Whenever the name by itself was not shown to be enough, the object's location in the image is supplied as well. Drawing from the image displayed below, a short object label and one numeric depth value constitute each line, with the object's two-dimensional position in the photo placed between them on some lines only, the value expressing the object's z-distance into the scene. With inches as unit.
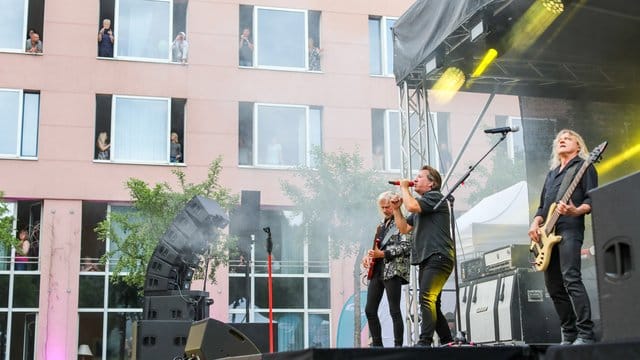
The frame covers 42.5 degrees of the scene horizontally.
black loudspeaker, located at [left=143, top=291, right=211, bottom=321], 362.3
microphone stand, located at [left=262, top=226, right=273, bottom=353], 355.7
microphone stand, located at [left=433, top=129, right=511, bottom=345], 243.9
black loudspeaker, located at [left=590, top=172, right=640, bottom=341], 135.0
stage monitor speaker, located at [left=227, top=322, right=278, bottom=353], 354.6
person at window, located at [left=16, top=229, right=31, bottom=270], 752.3
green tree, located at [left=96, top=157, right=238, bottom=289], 642.8
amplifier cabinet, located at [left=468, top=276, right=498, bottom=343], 330.3
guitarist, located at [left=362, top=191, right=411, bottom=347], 264.7
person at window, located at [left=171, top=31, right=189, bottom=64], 779.4
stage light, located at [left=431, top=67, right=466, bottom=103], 373.1
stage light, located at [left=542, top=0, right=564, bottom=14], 302.8
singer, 243.9
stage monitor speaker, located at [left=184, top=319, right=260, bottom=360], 245.0
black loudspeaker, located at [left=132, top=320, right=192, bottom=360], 334.3
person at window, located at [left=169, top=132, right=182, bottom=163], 790.5
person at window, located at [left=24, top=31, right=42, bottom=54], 780.0
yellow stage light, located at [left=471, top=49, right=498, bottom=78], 348.1
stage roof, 316.2
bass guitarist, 207.0
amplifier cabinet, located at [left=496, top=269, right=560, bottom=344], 310.3
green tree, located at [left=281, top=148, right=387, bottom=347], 668.7
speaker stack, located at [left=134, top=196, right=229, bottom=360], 342.3
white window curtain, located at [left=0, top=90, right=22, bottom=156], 776.3
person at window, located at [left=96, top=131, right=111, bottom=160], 786.2
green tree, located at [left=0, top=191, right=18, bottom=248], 644.7
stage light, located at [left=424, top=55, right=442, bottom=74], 348.8
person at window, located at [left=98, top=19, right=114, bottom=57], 790.5
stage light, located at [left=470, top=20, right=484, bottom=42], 308.2
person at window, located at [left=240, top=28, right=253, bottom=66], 800.9
